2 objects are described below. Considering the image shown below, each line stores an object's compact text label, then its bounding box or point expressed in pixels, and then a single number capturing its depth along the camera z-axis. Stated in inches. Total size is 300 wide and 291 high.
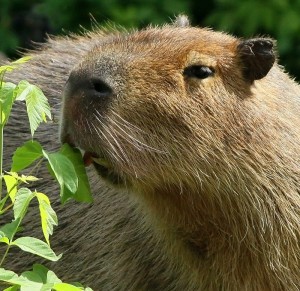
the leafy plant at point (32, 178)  290.8
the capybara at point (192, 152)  329.1
